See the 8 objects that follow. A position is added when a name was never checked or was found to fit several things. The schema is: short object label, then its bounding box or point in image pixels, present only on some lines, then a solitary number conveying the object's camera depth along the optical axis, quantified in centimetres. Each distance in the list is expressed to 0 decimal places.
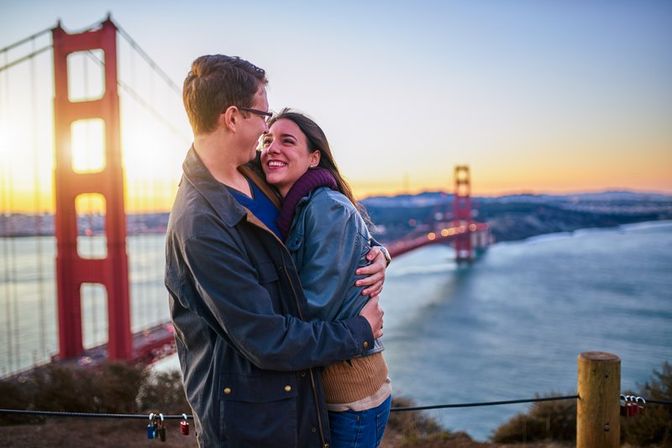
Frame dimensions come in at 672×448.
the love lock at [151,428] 175
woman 113
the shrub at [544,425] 457
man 103
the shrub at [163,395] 511
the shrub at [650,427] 398
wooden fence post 200
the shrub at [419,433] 414
